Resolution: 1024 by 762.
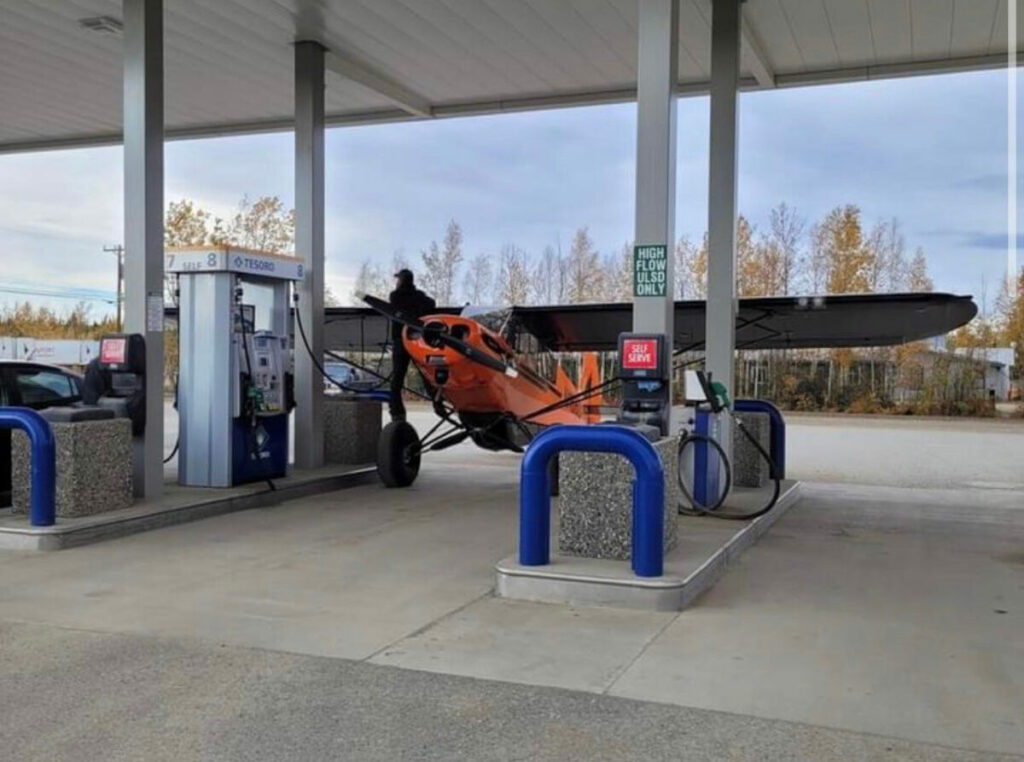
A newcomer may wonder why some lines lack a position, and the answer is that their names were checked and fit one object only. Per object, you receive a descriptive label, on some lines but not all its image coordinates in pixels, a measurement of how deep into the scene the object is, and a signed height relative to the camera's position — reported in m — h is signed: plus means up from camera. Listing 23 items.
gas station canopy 9.52 +3.54
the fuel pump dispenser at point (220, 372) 9.31 -0.19
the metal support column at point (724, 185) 8.84 +1.67
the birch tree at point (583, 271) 42.00 +3.97
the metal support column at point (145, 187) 8.27 +1.49
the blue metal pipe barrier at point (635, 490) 5.45 -0.79
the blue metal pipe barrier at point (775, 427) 10.85 -0.80
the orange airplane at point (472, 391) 9.37 -0.37
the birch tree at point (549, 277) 42.84 +3.73
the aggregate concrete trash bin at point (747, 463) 9.88 -1.11
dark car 8.35 -0.35
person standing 10.17 +0.53
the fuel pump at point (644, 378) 6.70 -0.14
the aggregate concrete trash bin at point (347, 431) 11.63 -0.96
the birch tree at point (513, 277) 42.59 +3.73
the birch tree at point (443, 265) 42.69 +4.18
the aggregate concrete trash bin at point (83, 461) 7.32 -0.88
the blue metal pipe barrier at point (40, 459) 6.97 -0.81
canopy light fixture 9.82 +3.50
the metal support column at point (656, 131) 6.81 +1.67
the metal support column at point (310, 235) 10.91 +1.44
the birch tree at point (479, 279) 43.78 +3.66
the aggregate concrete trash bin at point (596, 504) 5.89 -0.94
